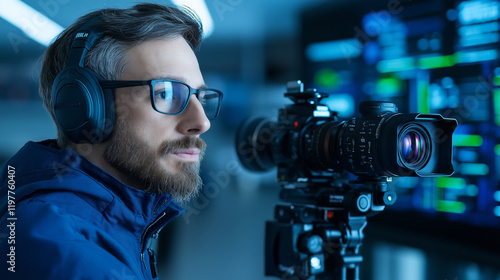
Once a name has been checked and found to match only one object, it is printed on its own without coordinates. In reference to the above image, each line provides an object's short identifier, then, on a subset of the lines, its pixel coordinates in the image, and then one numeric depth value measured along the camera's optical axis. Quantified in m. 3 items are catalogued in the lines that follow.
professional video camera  0.93
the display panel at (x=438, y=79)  1.76
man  0.69
